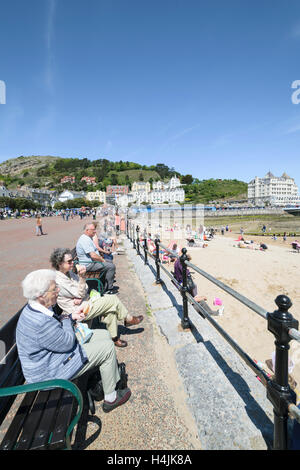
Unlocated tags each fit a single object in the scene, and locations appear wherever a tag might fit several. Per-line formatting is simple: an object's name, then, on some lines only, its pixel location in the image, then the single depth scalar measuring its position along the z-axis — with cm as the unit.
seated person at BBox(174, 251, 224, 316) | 460
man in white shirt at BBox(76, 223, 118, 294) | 473
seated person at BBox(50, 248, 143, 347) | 281
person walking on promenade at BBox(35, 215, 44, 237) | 1562
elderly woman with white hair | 175
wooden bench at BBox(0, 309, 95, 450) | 139
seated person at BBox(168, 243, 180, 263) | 1032
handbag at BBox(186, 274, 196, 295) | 453
